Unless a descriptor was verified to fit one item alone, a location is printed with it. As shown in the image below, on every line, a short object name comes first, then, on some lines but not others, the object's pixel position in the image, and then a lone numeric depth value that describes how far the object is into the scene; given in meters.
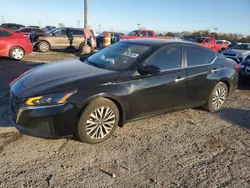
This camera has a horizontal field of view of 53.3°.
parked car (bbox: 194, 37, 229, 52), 20.82
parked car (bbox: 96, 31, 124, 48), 20.22
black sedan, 3.34
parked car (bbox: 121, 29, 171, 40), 19.32
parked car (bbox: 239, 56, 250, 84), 8.05
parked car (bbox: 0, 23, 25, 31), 22.52
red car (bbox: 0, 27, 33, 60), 10.38
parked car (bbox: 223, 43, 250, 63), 13.72
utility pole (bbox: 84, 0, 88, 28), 14.46
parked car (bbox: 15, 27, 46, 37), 18.91
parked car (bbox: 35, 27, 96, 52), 15.49
